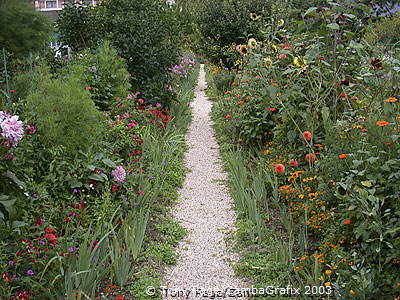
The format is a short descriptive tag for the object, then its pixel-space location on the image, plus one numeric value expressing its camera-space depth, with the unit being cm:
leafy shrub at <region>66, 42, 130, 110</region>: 513
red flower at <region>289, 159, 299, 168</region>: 366
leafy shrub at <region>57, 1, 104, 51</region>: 689
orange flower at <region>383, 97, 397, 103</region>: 303
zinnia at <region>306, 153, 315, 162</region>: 362
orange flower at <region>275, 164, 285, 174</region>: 362
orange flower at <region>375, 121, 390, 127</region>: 281
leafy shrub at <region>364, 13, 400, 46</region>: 1403
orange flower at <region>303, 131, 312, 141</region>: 369
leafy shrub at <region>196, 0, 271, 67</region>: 1002
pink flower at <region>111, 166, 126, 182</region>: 372
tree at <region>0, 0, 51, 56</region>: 580
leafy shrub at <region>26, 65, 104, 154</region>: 341
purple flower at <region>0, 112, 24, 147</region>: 243
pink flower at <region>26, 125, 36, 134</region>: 326
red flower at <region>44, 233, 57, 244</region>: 266
